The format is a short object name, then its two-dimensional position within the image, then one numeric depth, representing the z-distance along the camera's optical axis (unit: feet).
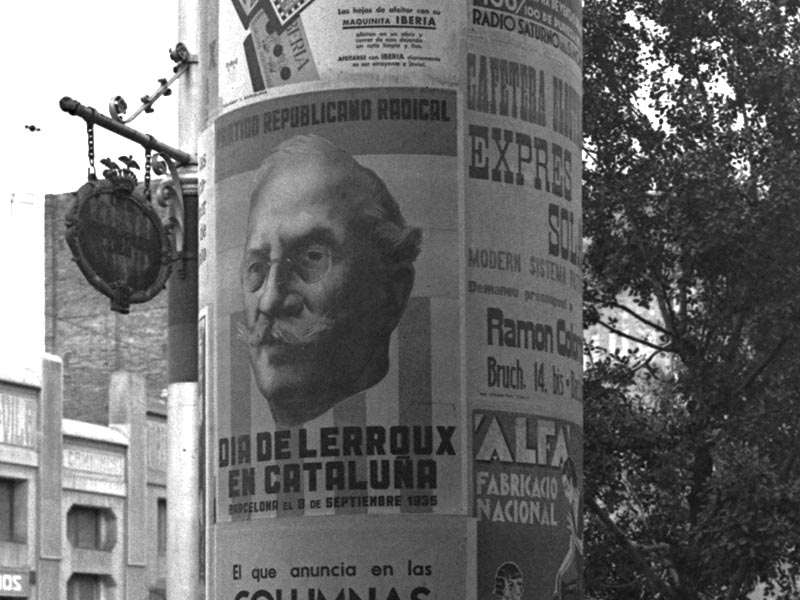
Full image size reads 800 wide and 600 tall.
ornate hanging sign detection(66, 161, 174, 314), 52.39
